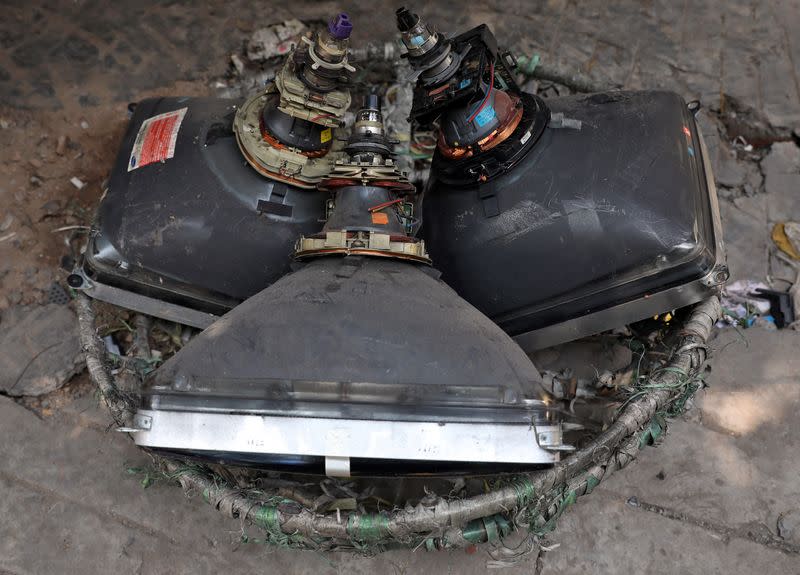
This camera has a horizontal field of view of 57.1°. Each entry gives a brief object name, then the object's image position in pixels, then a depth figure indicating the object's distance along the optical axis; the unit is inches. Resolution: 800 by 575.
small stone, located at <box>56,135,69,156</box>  104.3
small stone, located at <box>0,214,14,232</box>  99.0
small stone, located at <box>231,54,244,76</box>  113.3
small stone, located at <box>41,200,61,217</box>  100.3
